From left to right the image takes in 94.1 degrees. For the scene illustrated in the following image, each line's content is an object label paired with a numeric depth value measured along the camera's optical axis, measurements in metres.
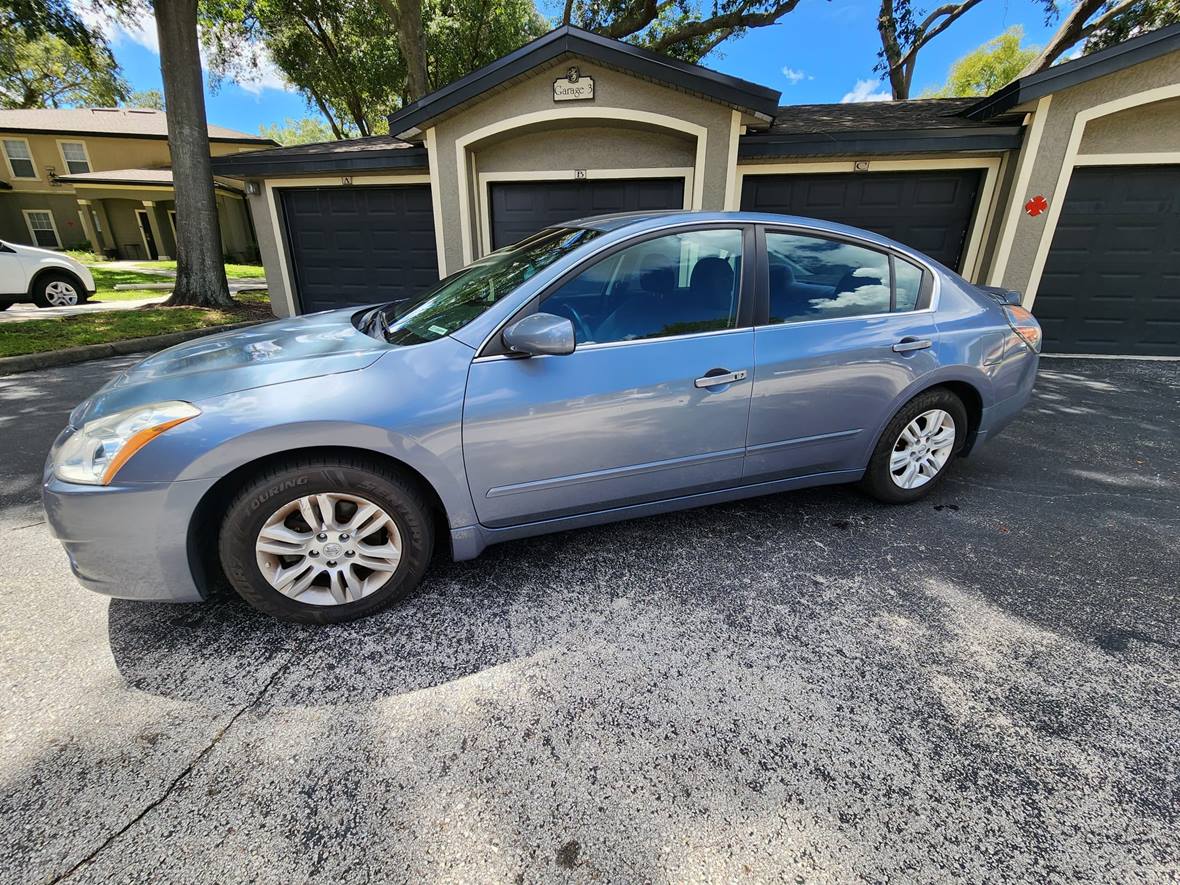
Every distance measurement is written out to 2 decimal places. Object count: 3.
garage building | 6.52
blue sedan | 1.99
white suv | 9.41
